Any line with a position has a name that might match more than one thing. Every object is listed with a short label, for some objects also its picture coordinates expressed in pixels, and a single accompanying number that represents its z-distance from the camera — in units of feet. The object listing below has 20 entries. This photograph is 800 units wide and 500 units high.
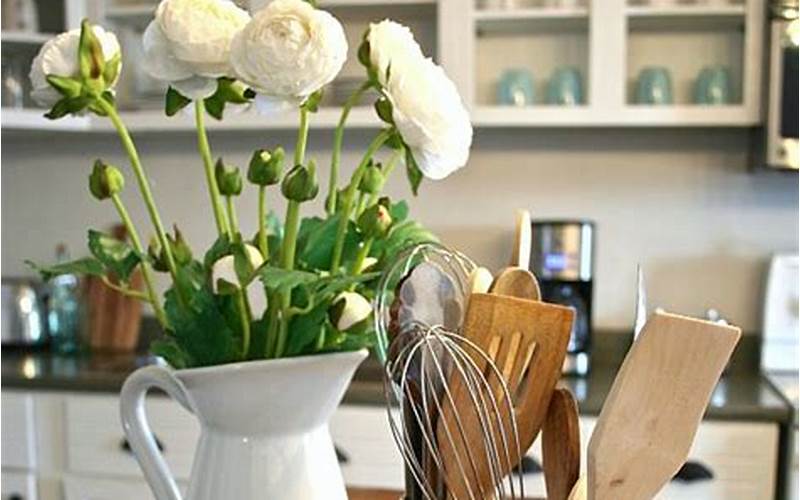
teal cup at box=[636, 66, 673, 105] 6.75
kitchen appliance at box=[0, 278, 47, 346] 7.75
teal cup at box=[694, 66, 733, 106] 6.64
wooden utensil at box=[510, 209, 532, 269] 2.30
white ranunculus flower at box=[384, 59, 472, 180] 2.01
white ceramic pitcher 2.10
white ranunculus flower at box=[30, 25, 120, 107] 2.04
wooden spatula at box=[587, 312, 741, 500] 1.68
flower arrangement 1.92
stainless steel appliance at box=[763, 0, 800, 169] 6.16
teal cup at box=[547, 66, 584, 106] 6.75
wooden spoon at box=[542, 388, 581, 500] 2.00
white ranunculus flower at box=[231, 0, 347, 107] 1.86
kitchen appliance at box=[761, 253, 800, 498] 6.68
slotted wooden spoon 2.02
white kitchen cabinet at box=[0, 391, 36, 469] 6.65
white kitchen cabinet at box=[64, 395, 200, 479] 6.40
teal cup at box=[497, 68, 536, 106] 6.92
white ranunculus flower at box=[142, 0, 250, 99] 1.95
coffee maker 6.87
